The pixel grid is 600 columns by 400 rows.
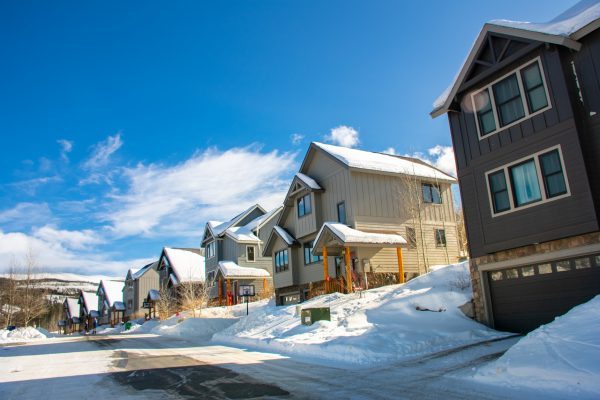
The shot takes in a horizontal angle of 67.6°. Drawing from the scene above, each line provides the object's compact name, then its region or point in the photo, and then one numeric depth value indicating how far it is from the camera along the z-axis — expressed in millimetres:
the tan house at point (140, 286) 62500
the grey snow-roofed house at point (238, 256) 41781
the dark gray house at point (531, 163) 12273
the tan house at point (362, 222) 24484
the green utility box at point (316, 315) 17031
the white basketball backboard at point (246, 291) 26312
